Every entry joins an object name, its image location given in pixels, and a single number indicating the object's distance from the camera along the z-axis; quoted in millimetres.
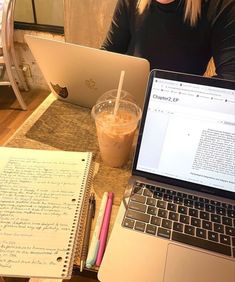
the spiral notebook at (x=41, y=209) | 468
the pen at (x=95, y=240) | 491
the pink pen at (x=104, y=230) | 501
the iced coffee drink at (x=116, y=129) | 646
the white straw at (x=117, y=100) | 634
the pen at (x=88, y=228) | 497
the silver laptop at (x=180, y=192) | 495
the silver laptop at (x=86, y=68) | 711
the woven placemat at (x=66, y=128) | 780
